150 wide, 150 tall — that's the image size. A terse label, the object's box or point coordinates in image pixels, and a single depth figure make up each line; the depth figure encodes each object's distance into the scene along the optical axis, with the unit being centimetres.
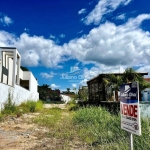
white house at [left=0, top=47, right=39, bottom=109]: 856
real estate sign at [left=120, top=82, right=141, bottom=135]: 194
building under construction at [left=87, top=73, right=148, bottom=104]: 1166
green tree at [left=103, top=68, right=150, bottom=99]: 1094
